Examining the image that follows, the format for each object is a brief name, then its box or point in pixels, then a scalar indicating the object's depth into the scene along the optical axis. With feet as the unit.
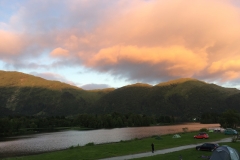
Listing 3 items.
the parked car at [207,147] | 115.41
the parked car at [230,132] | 216.54
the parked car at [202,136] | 191.11
